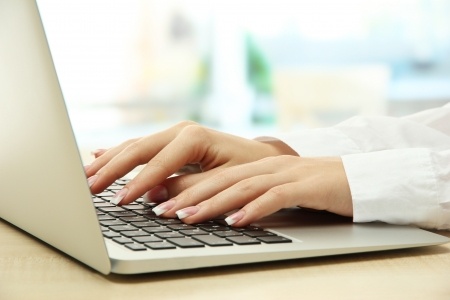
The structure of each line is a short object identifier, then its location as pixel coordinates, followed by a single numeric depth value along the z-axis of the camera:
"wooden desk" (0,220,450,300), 0.64
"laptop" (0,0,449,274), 0.66
